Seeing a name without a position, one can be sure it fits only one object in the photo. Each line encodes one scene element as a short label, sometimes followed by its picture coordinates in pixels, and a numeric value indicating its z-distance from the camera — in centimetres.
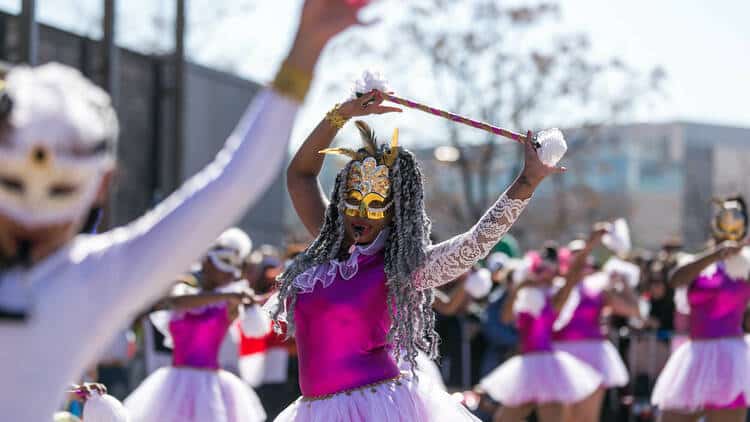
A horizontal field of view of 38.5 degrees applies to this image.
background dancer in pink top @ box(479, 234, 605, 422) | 906
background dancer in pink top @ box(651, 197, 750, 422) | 732
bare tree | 2264
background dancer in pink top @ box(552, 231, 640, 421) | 1015
